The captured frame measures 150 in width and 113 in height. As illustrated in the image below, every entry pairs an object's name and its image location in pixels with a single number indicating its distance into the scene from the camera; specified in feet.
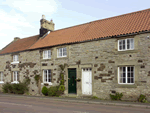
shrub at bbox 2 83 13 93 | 61.72
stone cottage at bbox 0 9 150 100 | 37.19
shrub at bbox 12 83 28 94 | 58.10
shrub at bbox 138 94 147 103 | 35.17
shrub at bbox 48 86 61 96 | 49.24
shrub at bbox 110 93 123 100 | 38.27
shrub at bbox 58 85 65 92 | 48.23
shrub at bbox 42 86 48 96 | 51.83
